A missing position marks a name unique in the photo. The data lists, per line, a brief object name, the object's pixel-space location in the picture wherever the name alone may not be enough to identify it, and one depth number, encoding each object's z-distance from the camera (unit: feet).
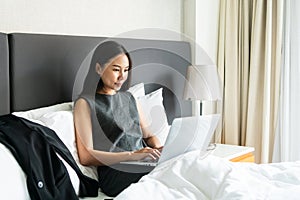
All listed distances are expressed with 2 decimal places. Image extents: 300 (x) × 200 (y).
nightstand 8.47
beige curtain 10.05
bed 4.58
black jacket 4.62
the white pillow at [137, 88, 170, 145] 7.38
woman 5.99
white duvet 4.49
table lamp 9.02
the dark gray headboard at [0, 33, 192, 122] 6.27
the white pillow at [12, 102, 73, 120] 5.91
